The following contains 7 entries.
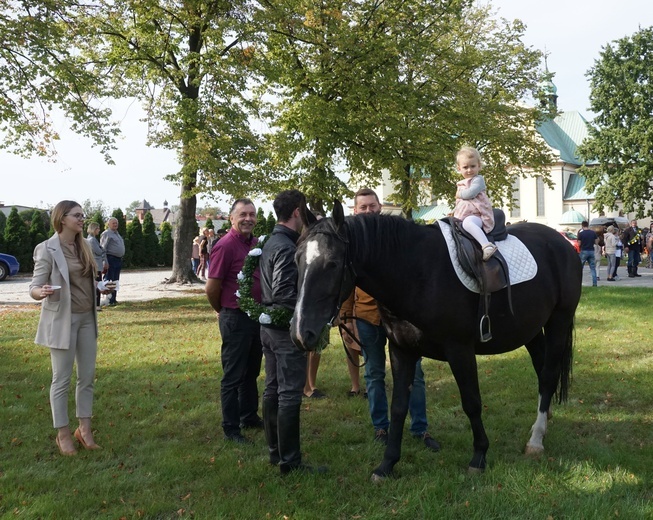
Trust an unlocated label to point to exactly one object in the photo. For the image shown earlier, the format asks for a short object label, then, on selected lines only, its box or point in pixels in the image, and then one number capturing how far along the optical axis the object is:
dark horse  3.54
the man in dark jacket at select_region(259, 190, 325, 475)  4.10
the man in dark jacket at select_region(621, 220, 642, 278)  22.31
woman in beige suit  4.71
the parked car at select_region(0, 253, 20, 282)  24.75
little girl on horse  4.50
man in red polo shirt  5.17
